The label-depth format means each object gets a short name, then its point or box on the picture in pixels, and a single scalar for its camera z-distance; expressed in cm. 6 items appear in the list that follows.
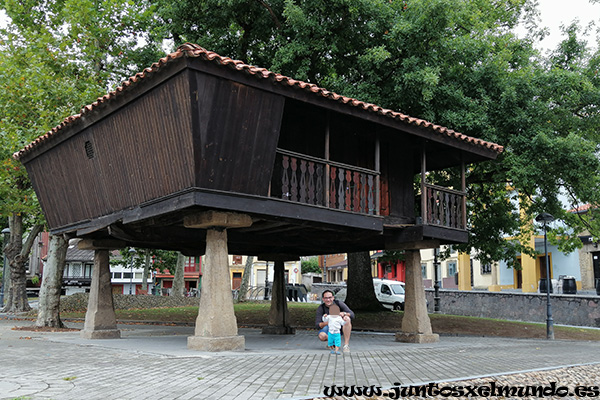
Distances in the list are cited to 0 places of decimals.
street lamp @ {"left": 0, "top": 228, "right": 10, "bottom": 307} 2411
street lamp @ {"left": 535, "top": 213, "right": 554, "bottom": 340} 1648
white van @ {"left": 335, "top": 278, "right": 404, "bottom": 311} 3117
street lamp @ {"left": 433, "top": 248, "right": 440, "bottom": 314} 2585
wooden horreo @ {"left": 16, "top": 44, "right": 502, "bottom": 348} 933
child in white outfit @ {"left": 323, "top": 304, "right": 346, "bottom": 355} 988
